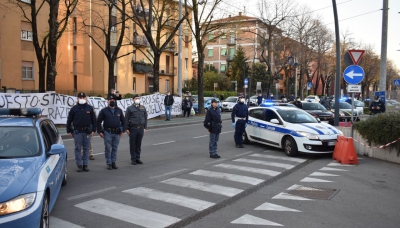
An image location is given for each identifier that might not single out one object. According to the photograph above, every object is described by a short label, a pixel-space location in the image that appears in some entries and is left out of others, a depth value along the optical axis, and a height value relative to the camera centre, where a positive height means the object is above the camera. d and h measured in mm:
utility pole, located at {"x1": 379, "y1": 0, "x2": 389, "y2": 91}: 17234 +3132
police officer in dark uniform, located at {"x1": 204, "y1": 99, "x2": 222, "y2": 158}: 11242 -812
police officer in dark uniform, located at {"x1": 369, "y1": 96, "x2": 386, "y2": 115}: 20984 -410
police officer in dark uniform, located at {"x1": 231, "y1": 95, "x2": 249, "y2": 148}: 13227 -713
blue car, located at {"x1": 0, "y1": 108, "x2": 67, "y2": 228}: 4094 -922
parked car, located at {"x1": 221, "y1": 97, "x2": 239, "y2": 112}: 38125 -637
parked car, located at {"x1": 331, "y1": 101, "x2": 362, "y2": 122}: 21178 -759
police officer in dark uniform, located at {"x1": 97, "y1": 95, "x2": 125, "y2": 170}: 9172 -738
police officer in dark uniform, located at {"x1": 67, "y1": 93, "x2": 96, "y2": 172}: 8852 -694
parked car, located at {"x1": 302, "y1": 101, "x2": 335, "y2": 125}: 19922 -686
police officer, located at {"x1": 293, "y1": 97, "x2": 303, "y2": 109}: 20812 -332
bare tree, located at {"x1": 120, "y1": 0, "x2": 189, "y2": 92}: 24719 +3846
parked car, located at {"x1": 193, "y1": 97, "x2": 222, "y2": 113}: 32688 -657
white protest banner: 17172 -333
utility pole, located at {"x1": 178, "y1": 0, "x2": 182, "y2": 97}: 27344 +2536
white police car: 11430 -1032
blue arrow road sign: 12078 +760
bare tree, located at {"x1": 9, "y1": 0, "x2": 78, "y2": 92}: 18719 +2694
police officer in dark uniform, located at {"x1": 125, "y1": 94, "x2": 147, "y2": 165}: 9844 -686
